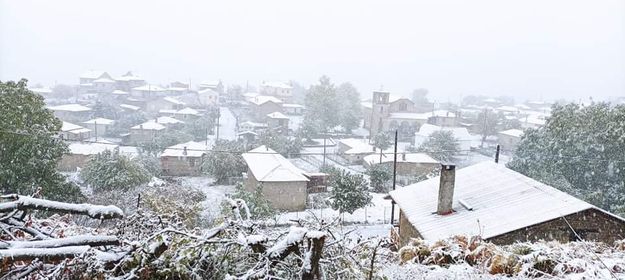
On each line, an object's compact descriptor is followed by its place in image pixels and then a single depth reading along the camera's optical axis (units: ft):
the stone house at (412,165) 109.81
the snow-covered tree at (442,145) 125.90
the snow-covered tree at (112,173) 76.59
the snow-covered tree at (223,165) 95.81
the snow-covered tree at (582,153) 81.30
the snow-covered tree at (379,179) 94.43
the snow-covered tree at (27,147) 55.42
